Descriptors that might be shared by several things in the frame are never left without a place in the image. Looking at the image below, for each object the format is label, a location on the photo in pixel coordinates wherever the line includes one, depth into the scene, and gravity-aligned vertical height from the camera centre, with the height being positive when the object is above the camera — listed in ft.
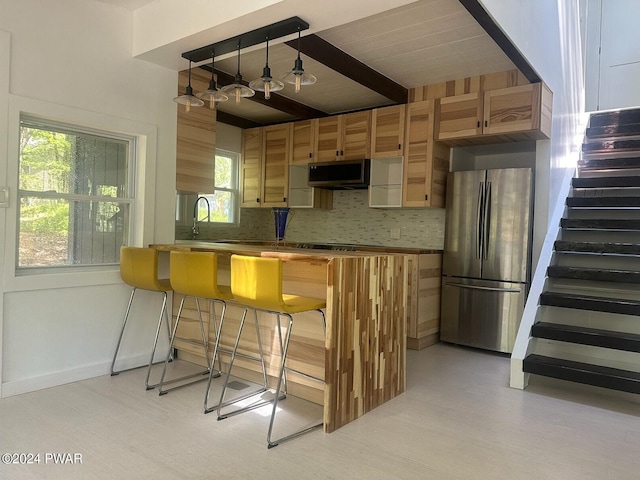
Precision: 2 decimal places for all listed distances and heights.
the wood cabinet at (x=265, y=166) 17.75 +2.49
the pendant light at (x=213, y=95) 9.67 +2.81
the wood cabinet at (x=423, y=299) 13.93 -2.03
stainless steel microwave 15.62 +2.01
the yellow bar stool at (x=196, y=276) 8.96 -1.02
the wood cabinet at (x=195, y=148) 12.37 +2.17
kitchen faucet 16.90 +0.14
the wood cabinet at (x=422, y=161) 14.35 +2.33
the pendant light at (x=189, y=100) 9.87 +2.72
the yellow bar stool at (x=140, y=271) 10.09 -1.06
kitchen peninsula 8.18 -2.07
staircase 10.36 -1.31
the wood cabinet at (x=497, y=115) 12.59 +3.51
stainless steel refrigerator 13.39 -0.60
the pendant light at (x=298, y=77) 8.49 +2.84
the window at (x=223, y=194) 17.90 +1.36
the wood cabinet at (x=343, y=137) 15.67 +3.33
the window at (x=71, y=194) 9.70 +0.62
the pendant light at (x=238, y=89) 9.12 +2.77
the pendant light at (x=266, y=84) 8.71 +2.79
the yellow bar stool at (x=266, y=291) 7.57 -1.08
